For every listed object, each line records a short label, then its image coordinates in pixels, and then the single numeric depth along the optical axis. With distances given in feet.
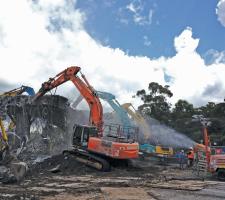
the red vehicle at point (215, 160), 30.92
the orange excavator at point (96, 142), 35.30
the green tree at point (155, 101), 114.11
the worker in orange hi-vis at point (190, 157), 44.15
